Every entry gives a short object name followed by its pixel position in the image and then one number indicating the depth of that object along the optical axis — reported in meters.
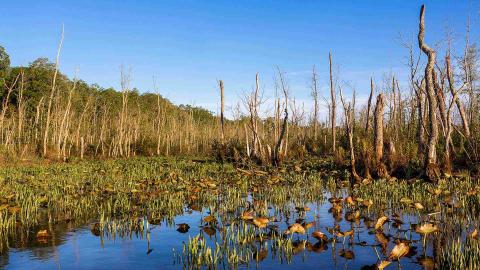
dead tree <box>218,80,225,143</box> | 25.89
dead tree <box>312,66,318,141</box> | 36.44
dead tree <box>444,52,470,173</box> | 12.62
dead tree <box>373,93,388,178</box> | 13.48
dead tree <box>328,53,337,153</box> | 28.80
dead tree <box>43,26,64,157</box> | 23.91
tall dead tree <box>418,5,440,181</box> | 12.19
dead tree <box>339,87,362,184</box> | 13.14
